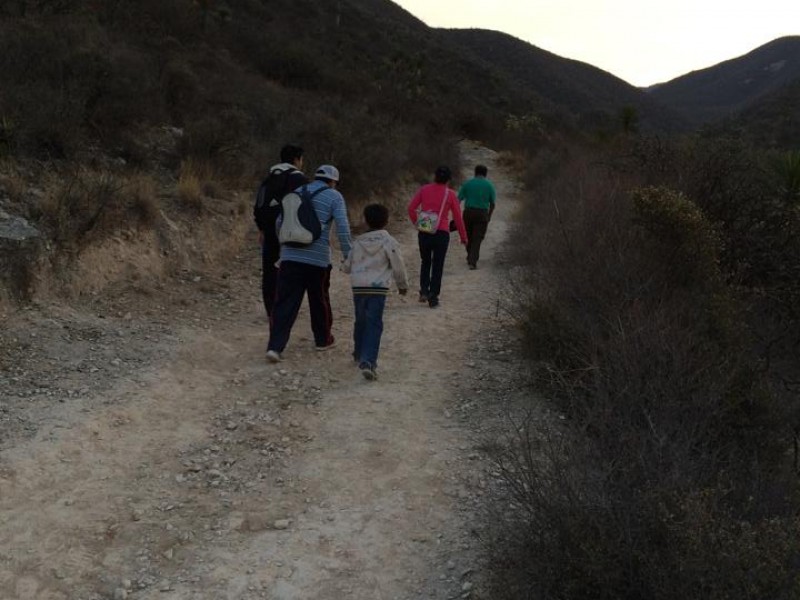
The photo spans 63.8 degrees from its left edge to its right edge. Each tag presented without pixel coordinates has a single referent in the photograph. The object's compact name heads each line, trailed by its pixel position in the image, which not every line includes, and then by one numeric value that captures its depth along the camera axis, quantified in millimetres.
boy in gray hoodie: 5203
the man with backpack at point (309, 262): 5328
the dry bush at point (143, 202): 7039
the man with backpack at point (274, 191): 5645
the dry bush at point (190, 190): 8055
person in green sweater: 9148
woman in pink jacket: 7297
